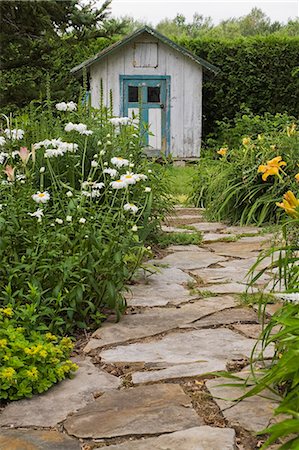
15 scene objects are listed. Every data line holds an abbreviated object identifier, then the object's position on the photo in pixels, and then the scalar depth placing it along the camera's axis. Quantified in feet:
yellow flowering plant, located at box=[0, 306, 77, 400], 7.99
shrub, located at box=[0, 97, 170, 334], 10.09
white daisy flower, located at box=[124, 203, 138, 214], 11.20
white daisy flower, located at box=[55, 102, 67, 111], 14.40
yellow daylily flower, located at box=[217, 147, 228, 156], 24.16
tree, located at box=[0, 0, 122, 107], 41.29
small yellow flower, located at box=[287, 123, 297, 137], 21.99
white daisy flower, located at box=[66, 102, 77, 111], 14.42
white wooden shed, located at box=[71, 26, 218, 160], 45.83
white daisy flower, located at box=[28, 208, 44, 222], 10.39
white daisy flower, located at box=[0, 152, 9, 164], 12.75
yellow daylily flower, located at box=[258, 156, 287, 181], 11.05
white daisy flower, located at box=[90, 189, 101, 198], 11.53
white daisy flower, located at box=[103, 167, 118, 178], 12.30
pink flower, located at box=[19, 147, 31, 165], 11.09
